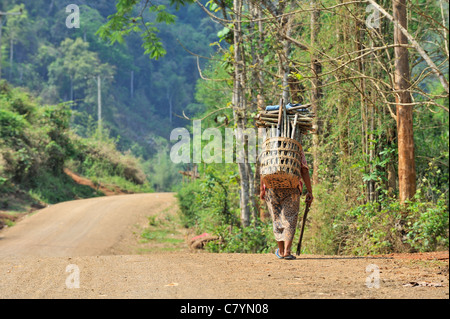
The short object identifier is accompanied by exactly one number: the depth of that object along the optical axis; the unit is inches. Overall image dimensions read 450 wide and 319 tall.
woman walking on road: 657.6
